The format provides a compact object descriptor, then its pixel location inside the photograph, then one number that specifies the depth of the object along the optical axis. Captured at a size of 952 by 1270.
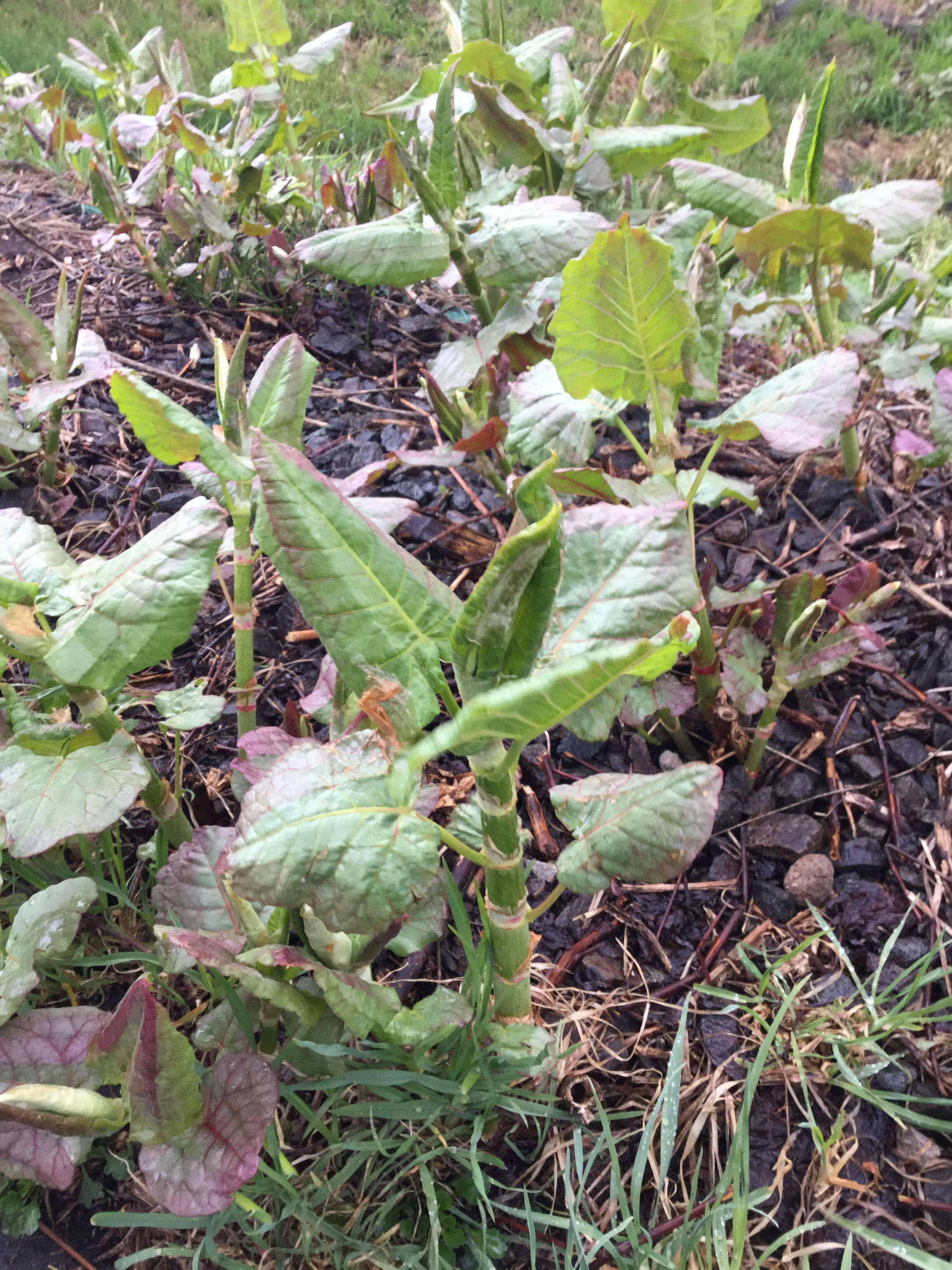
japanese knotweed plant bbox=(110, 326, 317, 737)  0.87
